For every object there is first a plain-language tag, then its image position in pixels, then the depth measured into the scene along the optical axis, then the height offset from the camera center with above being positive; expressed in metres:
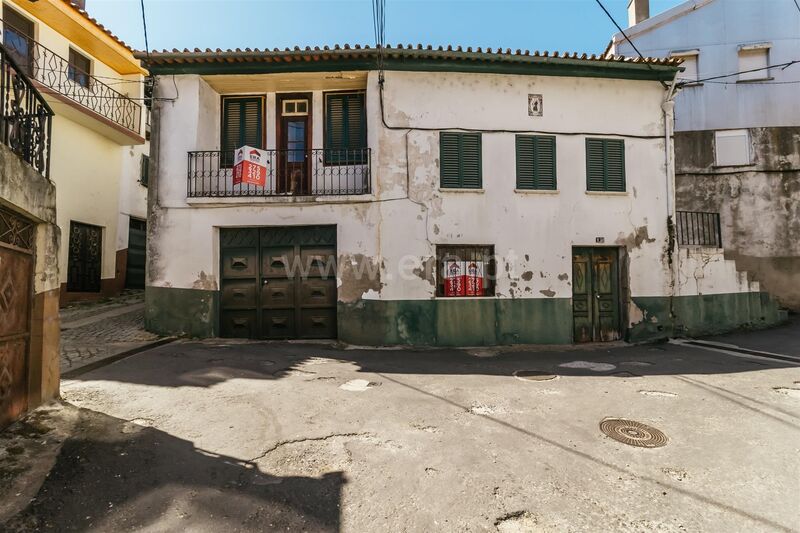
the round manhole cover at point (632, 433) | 4.18 -1.74
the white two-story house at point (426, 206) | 9.67 +1.91
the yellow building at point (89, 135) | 11.58 +5.12
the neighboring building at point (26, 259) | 3.85 +0.27
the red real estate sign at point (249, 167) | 9.37 +2.81
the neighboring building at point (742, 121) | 12.94 +6.14
